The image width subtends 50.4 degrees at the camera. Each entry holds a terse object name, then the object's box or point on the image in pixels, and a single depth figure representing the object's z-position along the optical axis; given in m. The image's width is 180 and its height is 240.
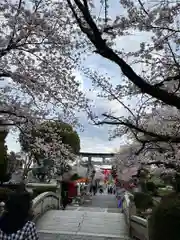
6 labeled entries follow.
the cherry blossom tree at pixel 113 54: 2.72
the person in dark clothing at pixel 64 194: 12.87
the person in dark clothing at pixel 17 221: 1.65
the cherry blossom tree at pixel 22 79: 3.97
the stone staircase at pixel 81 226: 5.87
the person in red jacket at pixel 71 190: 14.13
